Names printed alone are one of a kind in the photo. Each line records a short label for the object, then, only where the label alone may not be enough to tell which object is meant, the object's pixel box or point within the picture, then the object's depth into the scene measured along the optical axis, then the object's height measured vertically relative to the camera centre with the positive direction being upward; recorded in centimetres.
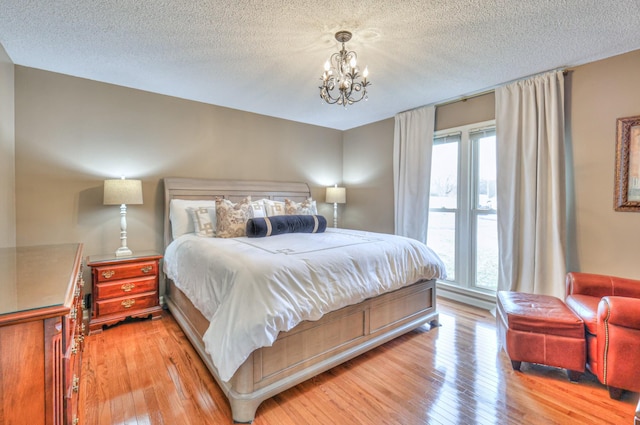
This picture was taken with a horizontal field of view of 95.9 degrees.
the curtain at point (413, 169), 387 +51
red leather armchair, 175 -86
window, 344 +1
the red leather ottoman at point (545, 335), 197 -92
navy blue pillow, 293 -21
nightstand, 272 -82
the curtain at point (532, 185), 277 +22
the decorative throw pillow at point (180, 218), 323 -14
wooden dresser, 88 -48
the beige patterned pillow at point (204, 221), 311 -17
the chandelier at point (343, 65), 216 +114
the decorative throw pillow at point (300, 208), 369 -3
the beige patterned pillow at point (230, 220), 303 -16
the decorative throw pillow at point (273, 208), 360 -3
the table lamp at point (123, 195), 283 +10
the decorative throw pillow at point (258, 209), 335 -4
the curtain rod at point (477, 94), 279 +133
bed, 172 -98
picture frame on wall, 244 +36
